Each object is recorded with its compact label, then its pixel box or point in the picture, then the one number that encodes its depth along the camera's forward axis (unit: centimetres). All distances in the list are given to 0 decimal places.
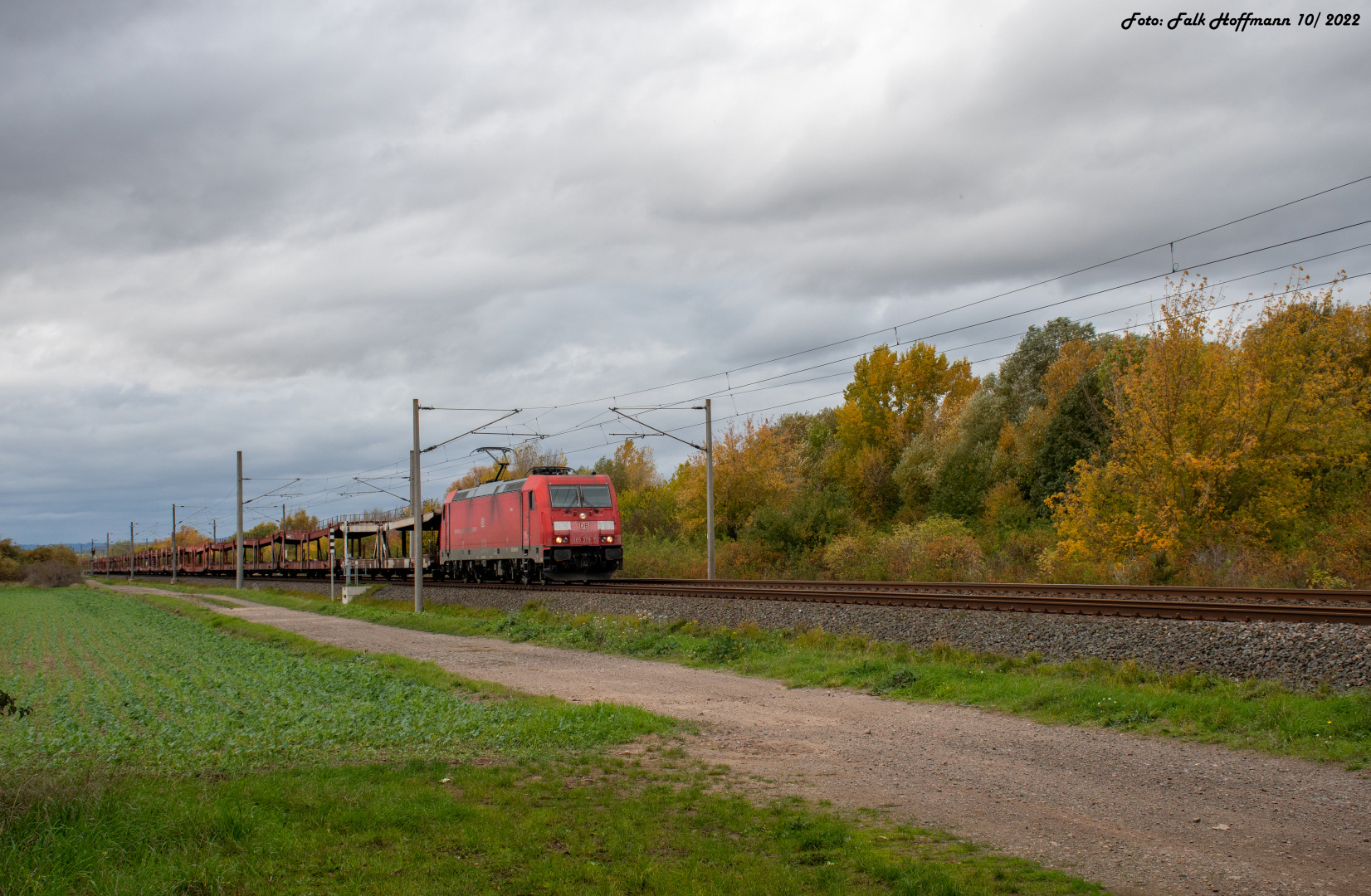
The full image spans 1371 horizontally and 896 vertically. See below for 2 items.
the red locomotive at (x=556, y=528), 3469
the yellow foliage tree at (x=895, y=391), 6625
